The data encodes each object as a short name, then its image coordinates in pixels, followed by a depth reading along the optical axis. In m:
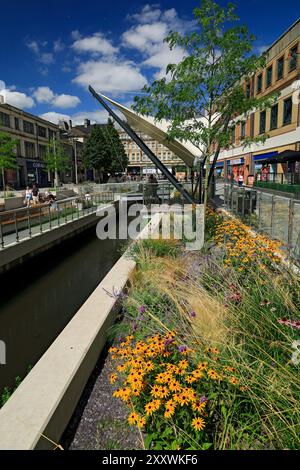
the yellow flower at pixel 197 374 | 2.07
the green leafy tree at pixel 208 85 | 7.56
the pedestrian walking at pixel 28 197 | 17.98
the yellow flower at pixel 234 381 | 2.15
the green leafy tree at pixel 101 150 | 63.11
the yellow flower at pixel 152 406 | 1.93
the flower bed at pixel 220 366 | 2.05
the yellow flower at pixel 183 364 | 2.15
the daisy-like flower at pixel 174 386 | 1.97
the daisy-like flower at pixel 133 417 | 1.94
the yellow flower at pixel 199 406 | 1.93
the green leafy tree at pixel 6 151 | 30.55
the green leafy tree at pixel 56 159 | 51.12
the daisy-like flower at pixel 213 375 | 2.11
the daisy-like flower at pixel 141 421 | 1.90
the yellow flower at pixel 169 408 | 1.91
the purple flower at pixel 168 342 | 2.42
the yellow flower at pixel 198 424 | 1.87
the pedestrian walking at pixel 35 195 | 18.25
